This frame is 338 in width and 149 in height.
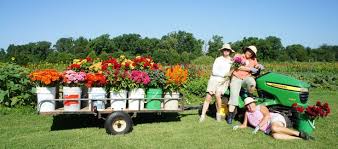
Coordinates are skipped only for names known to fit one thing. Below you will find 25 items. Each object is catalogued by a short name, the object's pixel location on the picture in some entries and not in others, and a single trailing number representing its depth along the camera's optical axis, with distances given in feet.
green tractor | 25.73
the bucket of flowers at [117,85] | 24.50
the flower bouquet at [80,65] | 25.35
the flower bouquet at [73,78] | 23.80
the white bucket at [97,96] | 24.13
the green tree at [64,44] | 381.50
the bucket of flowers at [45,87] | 22.98
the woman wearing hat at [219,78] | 28.58
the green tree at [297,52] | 300.38
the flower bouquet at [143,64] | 26.40
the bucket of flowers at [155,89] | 25.41
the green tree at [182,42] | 290.56
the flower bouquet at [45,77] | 23.18
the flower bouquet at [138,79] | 24.68
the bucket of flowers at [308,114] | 23.18
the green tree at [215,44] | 264.68
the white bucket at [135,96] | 24.88
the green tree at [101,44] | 299.58
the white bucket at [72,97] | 23.40
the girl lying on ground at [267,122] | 23.50
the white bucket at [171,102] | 25.95
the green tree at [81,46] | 299.56
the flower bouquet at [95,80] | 23.93
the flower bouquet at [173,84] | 25.82
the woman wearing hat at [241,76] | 27.71
